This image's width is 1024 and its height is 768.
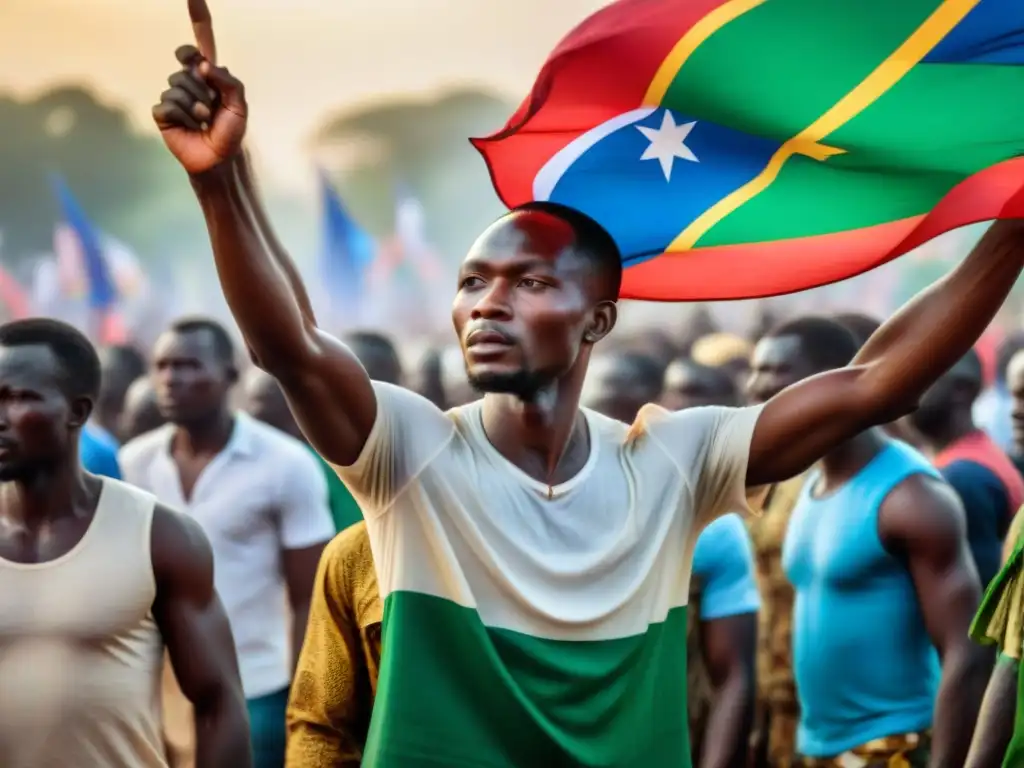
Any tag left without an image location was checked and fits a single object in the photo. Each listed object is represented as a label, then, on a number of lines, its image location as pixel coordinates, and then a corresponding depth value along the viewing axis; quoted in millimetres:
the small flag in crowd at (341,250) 16219
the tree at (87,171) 35531
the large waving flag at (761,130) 4645
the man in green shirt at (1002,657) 4727
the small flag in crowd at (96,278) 16516
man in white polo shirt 7473
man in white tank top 4844
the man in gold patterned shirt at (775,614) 6613
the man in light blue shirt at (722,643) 6305
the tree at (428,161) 34156
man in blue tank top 5914
